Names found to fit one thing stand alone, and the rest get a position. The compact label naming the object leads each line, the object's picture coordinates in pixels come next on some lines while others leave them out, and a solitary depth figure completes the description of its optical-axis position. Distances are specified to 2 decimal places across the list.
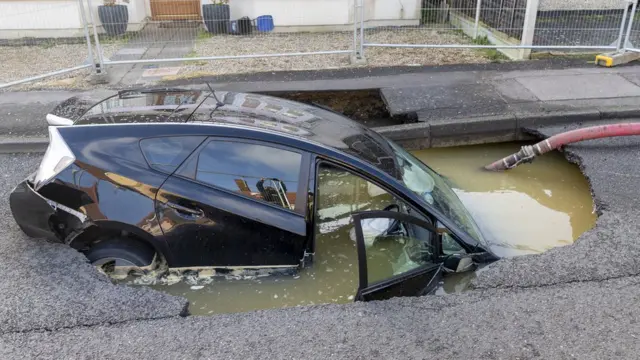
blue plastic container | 13.26
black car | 3.83
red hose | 6.06
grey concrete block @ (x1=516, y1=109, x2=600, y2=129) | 7.04
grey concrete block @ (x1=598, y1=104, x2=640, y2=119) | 7.23
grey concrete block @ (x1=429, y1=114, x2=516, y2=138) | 6.98
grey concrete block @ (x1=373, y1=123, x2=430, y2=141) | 6.82
